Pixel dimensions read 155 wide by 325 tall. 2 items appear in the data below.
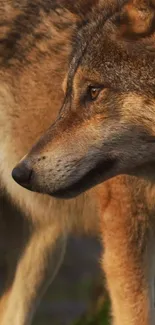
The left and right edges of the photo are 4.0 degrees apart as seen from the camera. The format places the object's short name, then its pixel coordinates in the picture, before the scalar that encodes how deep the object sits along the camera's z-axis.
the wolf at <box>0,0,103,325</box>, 12.40
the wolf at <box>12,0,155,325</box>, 10.75
